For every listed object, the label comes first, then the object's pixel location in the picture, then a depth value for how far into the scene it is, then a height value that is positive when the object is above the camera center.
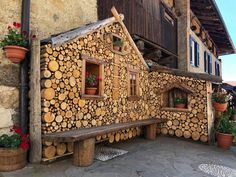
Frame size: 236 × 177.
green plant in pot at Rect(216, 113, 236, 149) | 7.15 -1.24
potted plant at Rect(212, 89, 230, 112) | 7.54 -0.24
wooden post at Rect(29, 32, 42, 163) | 4.39 -0.28
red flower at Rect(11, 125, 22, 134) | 4.22 -0.68
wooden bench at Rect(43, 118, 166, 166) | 4.16 -0.84
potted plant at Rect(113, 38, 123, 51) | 6.57 +1.46
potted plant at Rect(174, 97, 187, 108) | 7.80 -0.29
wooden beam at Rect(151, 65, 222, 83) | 7.23 +0.65
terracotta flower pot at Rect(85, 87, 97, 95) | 5.57 +0.09
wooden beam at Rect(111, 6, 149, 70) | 6.70 +2.00
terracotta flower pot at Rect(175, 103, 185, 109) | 7.79 -0.39
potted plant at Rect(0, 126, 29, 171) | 4.00 -1.01
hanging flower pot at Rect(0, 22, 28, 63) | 4.30 +0.91
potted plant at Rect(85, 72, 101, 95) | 5.59 +0.24
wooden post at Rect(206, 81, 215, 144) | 7.30 -0.71
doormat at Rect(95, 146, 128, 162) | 5.21 -1.45
